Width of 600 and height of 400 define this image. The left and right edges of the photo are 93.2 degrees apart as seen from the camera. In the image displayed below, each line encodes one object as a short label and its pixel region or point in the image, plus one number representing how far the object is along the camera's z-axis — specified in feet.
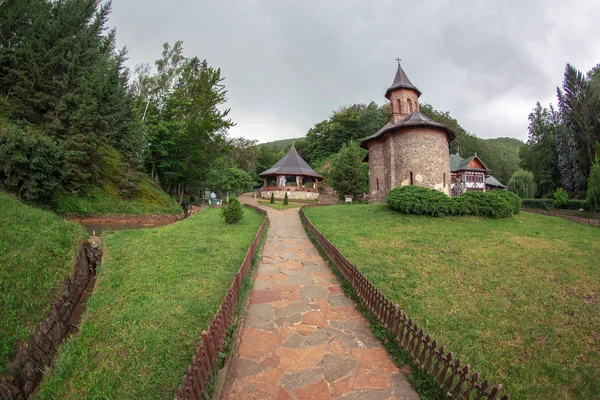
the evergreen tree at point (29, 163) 46.24
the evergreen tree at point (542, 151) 136.98
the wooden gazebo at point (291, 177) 109.60
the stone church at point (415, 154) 71.56
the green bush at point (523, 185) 122.62
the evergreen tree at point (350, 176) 98.84
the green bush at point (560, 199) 91.81
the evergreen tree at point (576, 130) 114.77
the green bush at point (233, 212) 47.85
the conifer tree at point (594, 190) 72.64
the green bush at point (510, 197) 53.70
